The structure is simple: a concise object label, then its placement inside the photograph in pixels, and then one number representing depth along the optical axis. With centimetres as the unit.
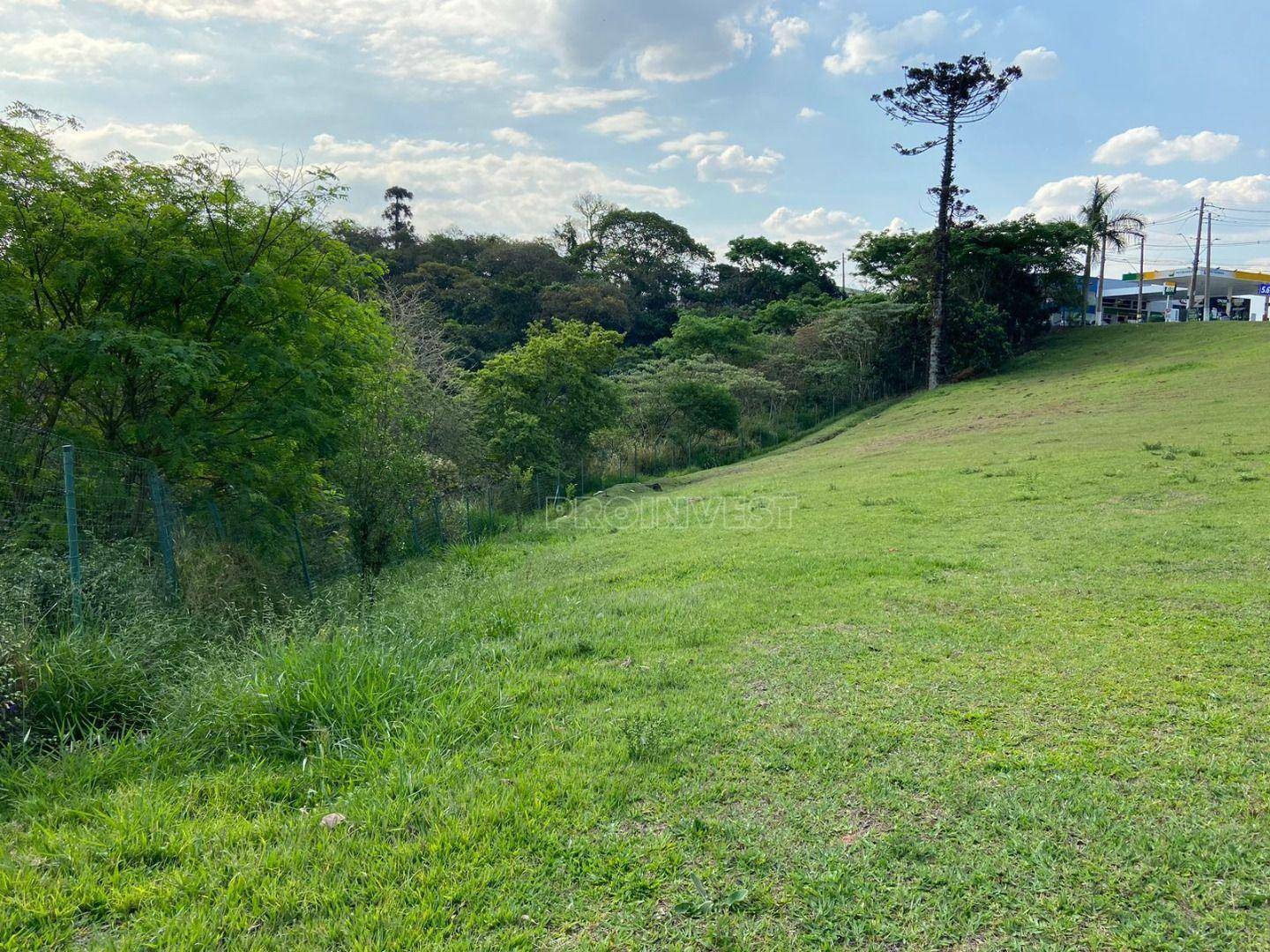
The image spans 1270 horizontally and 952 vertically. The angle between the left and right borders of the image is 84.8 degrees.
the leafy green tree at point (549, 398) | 2120
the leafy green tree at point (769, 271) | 5141
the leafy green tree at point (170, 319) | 643
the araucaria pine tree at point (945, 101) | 2942
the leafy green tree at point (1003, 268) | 3331
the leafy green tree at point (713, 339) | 3269
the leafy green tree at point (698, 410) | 2708
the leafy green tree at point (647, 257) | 5228
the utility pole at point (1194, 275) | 4088
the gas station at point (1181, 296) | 4725
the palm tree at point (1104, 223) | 3794
